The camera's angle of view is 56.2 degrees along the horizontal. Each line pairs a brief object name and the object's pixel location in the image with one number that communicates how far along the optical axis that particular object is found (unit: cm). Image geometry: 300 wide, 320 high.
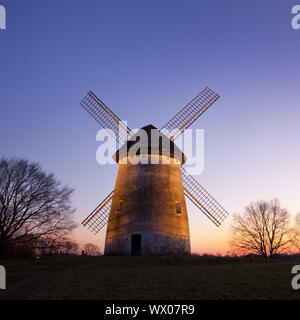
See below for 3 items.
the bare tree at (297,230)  3241
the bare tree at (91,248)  7230
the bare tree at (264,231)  3203
